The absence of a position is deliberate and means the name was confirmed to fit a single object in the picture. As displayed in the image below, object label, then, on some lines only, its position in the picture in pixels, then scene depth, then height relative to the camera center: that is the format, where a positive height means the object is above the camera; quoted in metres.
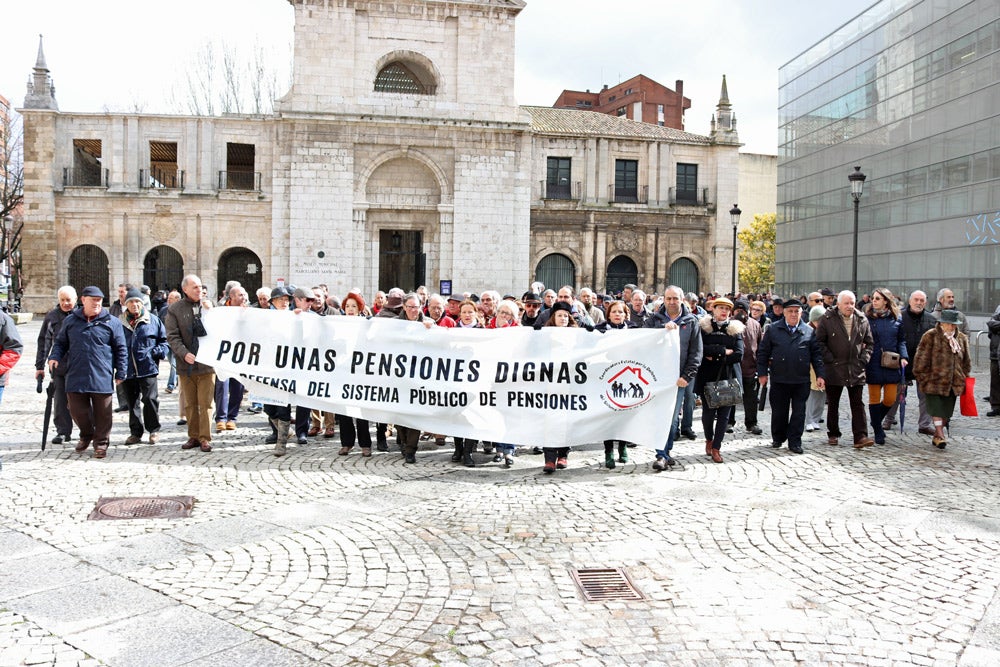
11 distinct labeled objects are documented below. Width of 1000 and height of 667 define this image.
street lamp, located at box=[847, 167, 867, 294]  21.98 +3.53
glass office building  29.80 +7.13
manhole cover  7.16 -1.90
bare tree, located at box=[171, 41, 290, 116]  53.97 +14.06
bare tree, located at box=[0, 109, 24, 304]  46.81 +7.06
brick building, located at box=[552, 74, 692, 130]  76.19 +20.04
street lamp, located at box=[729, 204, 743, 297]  31.55 +3.80
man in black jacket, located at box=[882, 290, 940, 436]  12.00 -0.25
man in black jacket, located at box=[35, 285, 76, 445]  10.62 -0.75
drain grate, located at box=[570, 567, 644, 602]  5.48 -1.96
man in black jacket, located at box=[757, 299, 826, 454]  10.59 -0.75
